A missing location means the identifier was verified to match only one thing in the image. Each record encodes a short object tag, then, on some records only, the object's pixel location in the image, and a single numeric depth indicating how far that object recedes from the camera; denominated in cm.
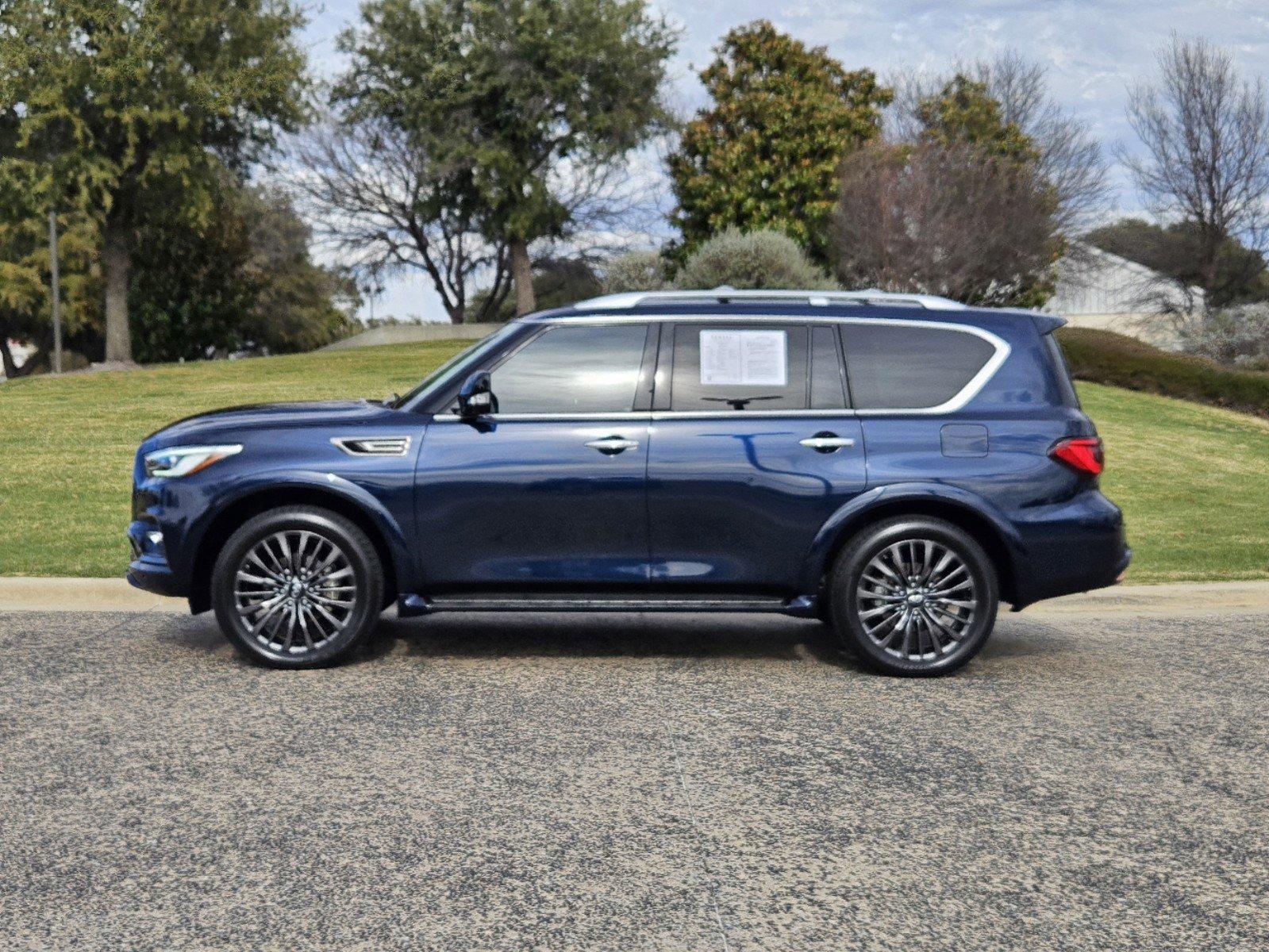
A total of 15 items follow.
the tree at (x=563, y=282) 5438
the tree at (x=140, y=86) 3744
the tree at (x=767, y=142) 4259
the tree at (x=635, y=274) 4012
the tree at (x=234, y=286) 5600
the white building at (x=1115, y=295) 5809
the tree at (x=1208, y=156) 5091
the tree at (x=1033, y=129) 5428
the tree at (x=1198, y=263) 5625
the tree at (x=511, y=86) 4553
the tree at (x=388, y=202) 5006
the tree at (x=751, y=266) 3069
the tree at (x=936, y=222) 3578
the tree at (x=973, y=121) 5284
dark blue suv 720
